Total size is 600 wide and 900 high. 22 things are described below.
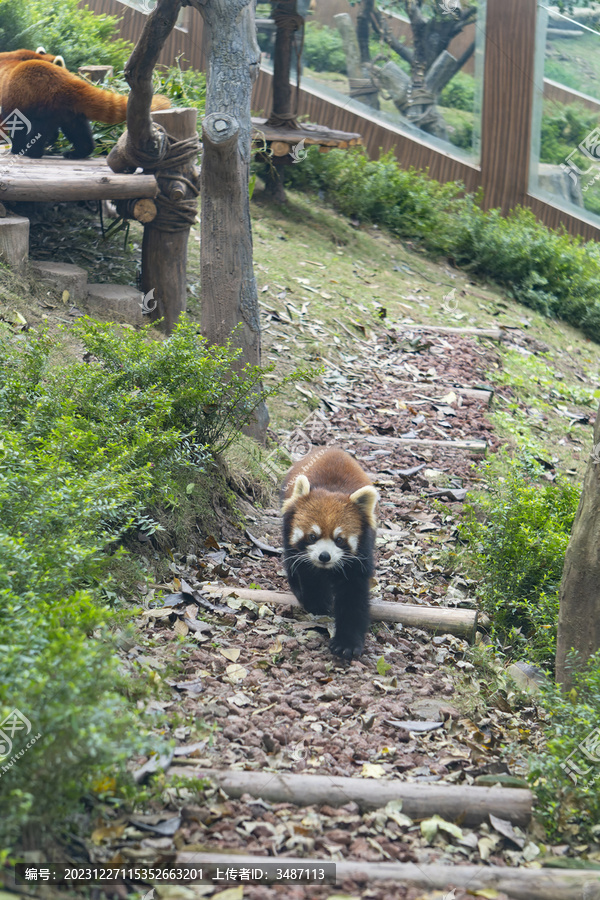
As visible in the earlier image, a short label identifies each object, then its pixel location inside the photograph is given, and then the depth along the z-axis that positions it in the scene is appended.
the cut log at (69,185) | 13.32
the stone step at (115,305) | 14.21
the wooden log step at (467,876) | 4.97
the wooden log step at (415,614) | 8.95
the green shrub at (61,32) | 20.73
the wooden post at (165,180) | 13.37
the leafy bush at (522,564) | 9.05
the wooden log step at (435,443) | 14.46
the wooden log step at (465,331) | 20.50
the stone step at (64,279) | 13.98
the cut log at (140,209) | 14.08
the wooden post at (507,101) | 28.69
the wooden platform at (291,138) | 23.03
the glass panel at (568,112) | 28.55
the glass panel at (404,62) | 28.95
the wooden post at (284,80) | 23.55
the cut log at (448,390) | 17.16
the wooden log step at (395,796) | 5.89
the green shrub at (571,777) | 5.92
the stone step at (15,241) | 13.20
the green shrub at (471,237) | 26.05
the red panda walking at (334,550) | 8.62
